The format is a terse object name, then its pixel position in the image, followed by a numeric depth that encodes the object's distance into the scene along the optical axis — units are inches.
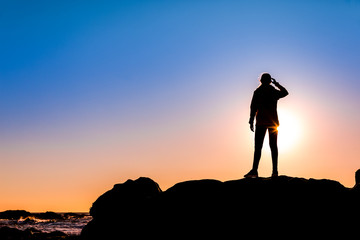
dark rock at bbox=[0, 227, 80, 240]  935.7
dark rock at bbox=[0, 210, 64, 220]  3959.2
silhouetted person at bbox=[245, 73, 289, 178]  482.7
